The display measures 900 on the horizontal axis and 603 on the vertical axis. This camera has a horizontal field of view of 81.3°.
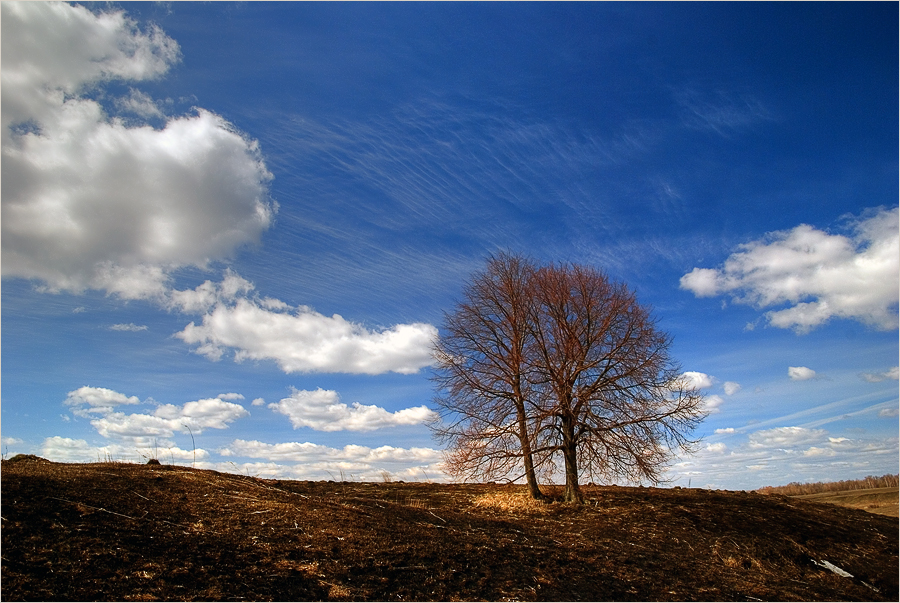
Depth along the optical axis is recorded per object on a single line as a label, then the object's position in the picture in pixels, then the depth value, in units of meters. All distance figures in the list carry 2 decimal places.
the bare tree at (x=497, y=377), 15.96
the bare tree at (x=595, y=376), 14.98
